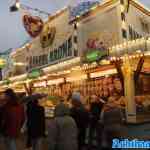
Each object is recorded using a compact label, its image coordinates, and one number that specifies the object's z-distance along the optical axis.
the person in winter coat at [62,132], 3.31
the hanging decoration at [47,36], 9.78
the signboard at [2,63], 12.53
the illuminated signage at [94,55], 6.47
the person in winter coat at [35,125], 4.52
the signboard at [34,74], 8.84
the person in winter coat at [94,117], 5.40
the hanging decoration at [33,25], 10.17
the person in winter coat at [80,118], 4.44
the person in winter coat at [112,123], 4.20
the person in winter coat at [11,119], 4.30
